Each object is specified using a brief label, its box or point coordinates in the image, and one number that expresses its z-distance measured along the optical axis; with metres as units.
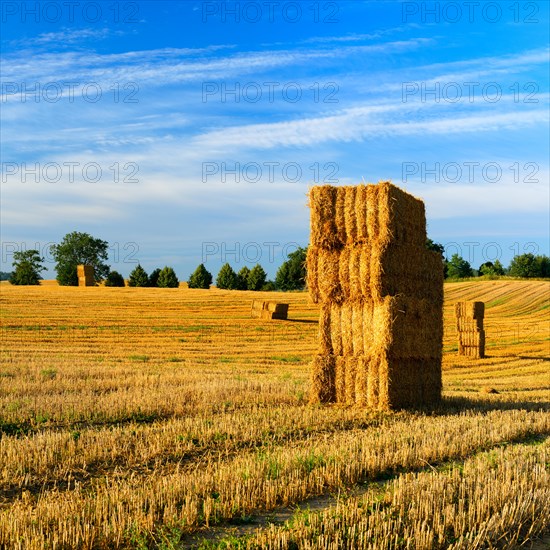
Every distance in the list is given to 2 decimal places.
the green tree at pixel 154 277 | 62.78
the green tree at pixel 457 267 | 74.19
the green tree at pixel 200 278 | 59.50
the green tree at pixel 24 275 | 61.38
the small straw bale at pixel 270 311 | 34.31
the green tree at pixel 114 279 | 58.44
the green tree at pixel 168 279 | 60.75
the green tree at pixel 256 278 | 61.85
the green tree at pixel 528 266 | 73.25
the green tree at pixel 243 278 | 62.41
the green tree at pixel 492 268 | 73.00
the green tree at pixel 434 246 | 64.69
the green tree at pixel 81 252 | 75.56
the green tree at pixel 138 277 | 62.30
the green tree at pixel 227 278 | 61.88
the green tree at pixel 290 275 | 64.69
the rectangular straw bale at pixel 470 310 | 27.44
